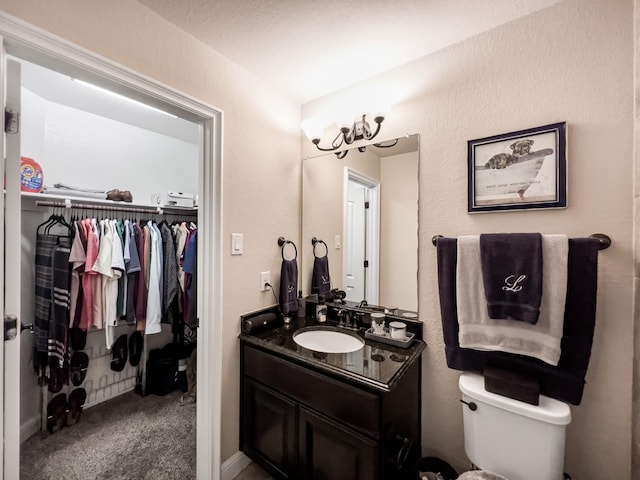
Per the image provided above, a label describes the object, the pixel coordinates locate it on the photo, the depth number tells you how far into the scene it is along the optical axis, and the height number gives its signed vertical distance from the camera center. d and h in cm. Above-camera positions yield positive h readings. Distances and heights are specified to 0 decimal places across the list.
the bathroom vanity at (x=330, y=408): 106 -78
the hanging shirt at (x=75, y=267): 179 -19
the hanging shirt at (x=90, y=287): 183 -33
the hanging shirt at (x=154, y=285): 208 -36
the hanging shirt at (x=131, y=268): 202 -21
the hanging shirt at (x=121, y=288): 201 -37
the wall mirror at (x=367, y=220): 152 +14
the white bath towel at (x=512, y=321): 101 -30
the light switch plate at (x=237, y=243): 151 -2
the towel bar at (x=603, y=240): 102 +1
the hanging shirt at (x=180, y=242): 224 -1
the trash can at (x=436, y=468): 129 -113
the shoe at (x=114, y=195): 205 +35
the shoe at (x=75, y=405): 189 -121
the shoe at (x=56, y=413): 182 -122
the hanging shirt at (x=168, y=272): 219 -27
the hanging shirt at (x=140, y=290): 208 -40
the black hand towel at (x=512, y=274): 103 -13
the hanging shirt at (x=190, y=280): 216 -33
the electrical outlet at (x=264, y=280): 169 -25
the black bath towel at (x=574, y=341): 100 -39
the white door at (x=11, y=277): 93 -13
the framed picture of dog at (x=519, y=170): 112 +33
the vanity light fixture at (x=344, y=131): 160 +69
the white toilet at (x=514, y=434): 98 -77
